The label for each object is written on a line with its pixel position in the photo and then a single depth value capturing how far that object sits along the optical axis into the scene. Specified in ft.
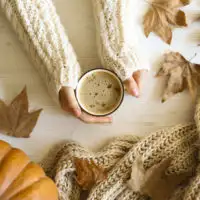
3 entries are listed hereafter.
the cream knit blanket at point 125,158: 3.44
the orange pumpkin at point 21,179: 3.02
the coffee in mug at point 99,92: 3.42
